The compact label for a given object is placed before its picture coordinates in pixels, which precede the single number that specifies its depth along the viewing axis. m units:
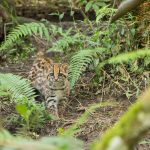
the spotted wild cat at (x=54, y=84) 13.82
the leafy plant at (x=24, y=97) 11.98
